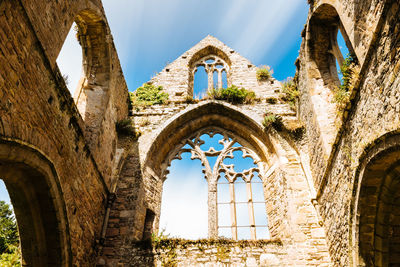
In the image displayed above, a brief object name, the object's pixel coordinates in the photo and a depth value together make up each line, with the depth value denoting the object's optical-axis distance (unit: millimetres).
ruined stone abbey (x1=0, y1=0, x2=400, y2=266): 3750
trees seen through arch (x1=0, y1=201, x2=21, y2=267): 5117
